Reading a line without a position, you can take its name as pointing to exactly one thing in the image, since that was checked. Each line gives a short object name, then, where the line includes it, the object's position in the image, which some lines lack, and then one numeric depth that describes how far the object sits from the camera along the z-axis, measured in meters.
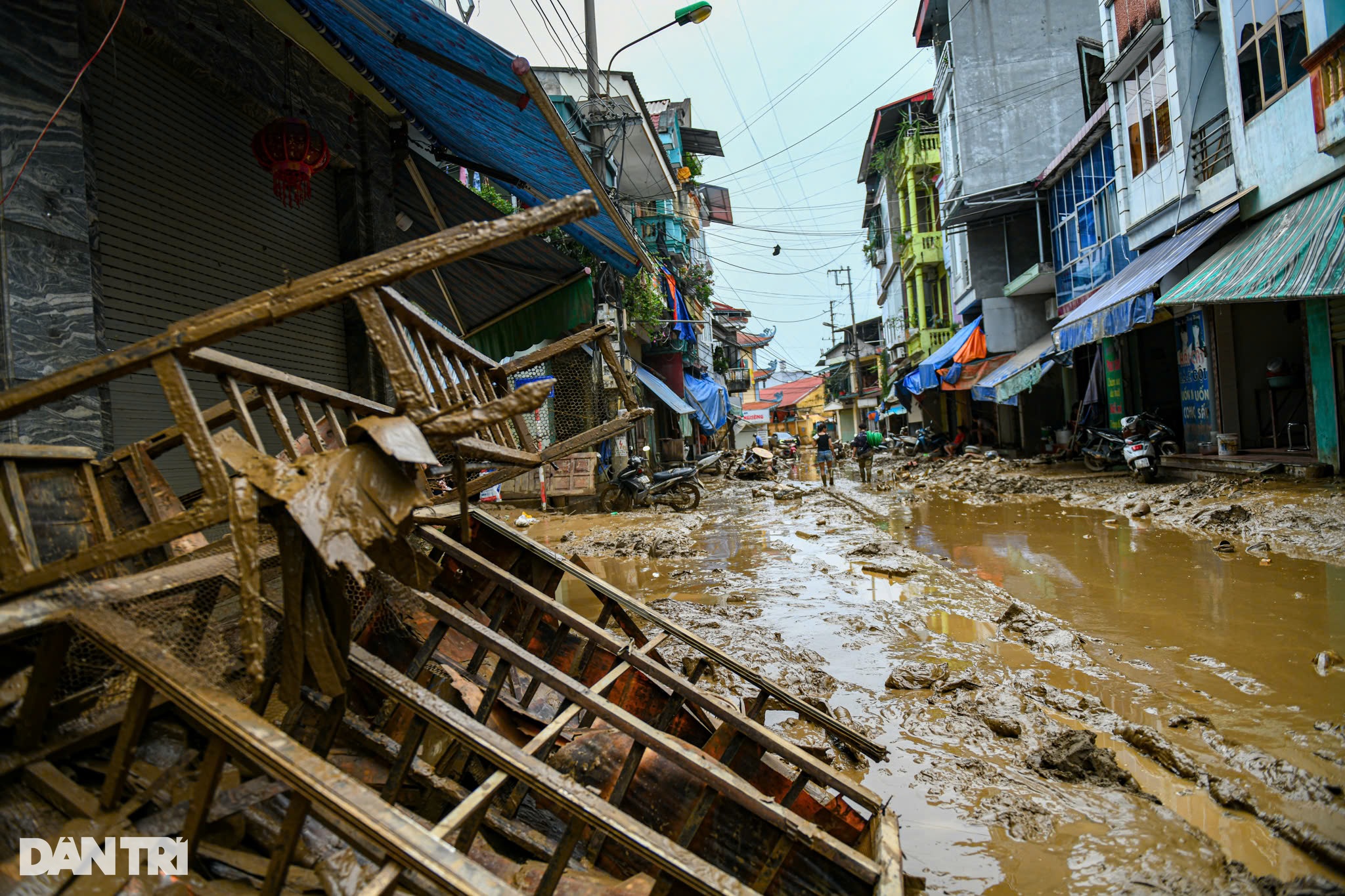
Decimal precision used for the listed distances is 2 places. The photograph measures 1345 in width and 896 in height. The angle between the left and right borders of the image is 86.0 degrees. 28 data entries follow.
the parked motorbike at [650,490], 15.11
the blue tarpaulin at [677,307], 22.54
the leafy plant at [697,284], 28.06
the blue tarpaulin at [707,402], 27.84
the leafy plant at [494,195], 15.03
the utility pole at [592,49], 13.58
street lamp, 12.99
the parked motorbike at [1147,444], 12.70
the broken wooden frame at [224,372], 1.78
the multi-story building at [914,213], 31.19
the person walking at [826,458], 20.23
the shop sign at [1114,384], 16.42
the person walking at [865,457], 20.75
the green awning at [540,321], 8.64
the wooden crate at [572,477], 15.05
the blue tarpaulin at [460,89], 4.42
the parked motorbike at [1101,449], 14.68
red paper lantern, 4.91
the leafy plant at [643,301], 18.94
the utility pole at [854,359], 50.47
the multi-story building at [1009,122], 22.77
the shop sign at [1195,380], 12.72
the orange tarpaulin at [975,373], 22.12
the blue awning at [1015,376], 17.44
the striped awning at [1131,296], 11.62
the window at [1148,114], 13.12
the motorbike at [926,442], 28.25
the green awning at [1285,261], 7.89
